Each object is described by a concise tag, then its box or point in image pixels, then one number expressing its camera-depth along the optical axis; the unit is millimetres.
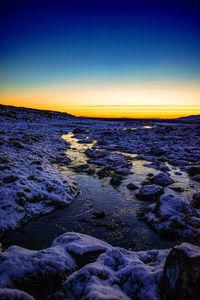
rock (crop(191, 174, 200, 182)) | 14972
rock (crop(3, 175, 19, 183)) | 11294
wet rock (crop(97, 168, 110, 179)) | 15258
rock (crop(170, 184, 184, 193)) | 12844
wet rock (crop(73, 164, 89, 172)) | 16650
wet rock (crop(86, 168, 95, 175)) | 15903
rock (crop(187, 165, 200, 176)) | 16188
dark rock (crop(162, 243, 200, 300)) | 4293
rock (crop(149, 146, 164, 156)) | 24250
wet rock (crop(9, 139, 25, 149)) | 19859
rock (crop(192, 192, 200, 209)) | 10649
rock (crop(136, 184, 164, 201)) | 11602
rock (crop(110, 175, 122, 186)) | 13591
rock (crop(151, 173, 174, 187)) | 13798
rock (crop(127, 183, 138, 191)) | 12893
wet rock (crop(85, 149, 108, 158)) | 22078
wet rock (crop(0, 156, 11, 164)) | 13748
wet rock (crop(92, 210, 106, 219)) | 9541
